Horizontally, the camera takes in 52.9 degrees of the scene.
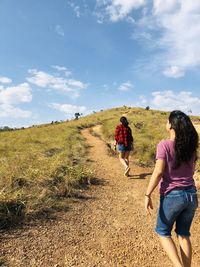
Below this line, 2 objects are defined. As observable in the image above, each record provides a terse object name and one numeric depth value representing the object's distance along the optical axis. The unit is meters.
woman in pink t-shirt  2.40
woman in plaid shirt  6.82
